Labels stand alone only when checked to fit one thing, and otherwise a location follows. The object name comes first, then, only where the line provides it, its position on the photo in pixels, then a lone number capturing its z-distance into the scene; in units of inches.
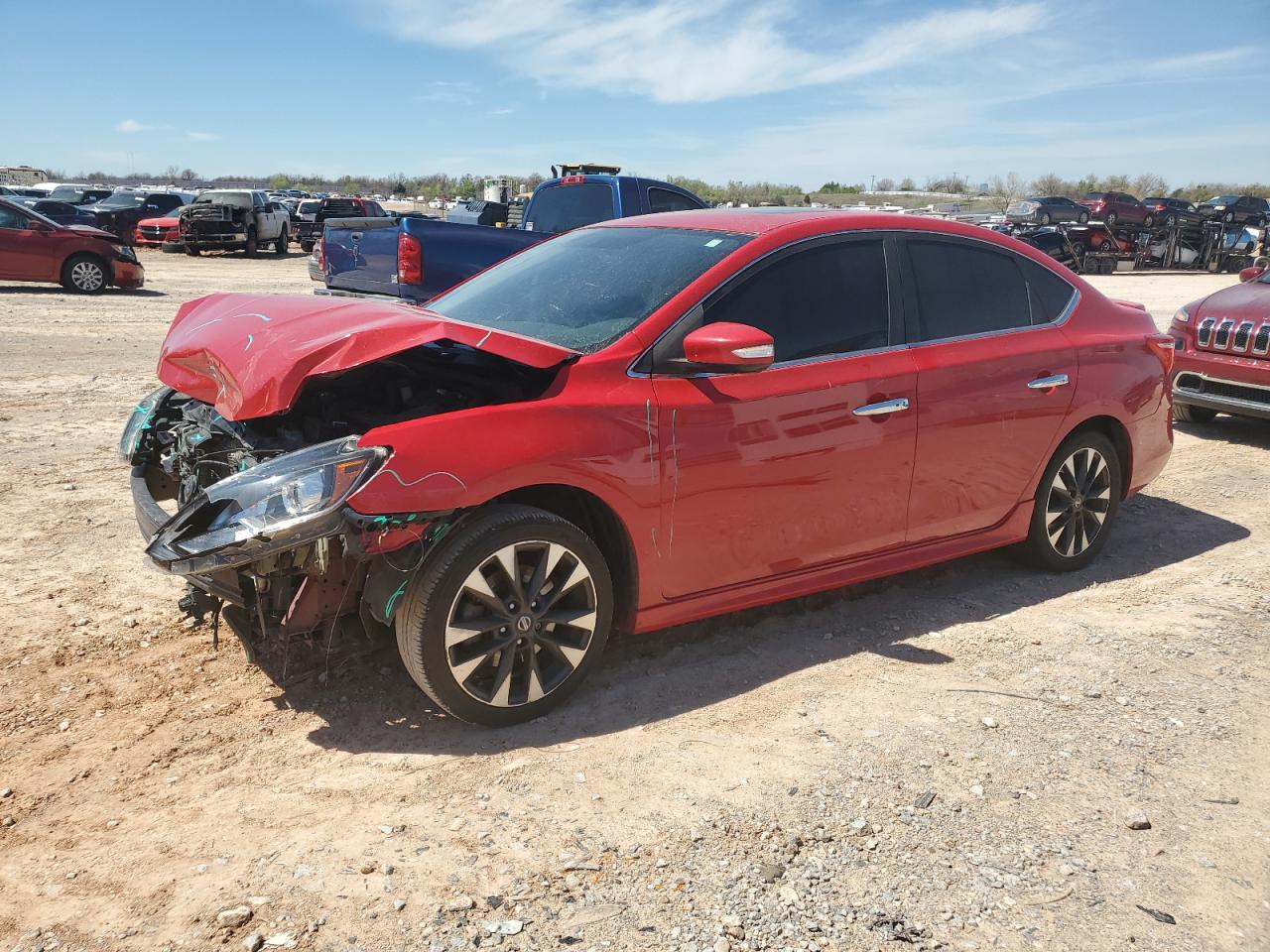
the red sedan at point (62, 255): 664.4
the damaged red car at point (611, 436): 130.2
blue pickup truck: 364.8
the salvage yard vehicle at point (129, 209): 1183.6
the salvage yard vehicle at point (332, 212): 1203.9
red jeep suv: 327.0
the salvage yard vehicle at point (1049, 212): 1310.3
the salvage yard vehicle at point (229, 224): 1086.4
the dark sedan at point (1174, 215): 1266.0
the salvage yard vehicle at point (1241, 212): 1328.7
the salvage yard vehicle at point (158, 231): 1152.2
